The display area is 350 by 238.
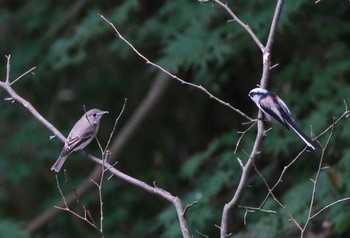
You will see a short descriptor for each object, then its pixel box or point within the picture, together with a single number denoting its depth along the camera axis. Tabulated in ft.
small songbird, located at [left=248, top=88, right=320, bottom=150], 27.58
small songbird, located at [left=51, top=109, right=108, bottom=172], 38.83
